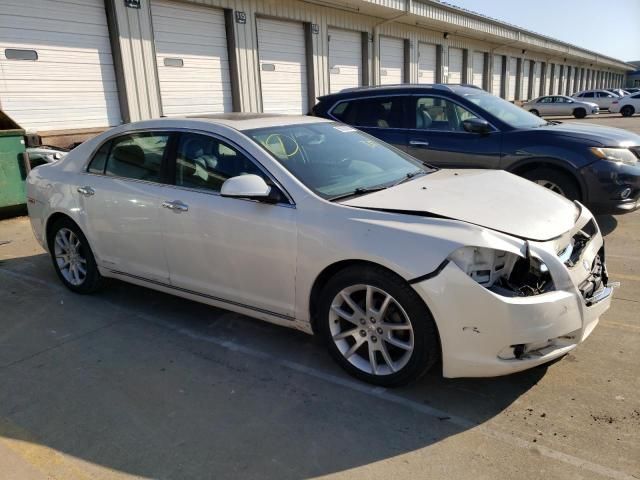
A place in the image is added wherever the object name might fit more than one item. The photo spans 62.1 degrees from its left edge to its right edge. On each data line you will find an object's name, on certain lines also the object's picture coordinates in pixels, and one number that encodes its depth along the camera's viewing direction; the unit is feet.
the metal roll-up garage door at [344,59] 53.98
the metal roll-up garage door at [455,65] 77.67
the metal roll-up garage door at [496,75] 92.50
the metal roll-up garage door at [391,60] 61.41
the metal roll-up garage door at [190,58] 37.50
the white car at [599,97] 116.98
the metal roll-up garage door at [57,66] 30.14
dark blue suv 18.98
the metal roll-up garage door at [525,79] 108.17
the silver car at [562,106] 104.42
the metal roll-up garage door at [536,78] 115.96
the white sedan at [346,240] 9.05
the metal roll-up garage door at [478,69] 85.21
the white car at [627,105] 109.60
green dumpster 25.13
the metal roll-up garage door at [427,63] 68.89
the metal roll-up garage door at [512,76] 100.58
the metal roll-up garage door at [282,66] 45.73
